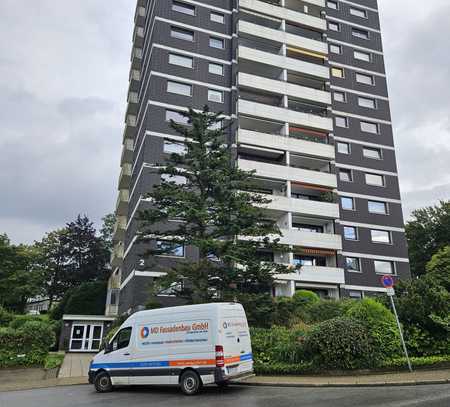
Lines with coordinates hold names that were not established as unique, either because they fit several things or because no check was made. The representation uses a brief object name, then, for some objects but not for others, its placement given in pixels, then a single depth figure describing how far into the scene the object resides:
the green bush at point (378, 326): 13.30
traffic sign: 12.64
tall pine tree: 18.42
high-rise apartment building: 32.28
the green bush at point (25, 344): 19.39
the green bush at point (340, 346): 12.97
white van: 11.65
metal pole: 12.27
